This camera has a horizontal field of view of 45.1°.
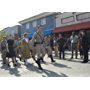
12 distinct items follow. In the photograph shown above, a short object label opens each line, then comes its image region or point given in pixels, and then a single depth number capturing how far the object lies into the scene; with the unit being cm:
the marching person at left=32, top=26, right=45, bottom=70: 344
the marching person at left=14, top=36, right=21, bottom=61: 445
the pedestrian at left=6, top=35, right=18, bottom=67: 393
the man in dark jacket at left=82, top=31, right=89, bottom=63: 403
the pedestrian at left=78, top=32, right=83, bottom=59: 444
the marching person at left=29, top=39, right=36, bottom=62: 378
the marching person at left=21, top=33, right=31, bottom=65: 403
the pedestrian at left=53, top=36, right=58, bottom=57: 451
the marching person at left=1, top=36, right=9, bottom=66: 422
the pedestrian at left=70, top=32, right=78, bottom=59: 466
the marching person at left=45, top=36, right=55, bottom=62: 402
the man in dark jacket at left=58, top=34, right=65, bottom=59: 466
